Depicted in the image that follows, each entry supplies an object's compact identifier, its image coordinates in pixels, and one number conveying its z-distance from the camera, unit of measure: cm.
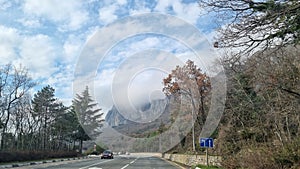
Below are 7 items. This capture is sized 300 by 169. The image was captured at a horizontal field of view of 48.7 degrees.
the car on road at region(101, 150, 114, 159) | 4694
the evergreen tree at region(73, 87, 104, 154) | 7569
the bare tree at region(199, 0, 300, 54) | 831
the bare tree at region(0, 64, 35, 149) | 4116
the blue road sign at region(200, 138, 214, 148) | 2038
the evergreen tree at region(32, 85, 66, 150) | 5856
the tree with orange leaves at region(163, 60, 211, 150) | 3744
